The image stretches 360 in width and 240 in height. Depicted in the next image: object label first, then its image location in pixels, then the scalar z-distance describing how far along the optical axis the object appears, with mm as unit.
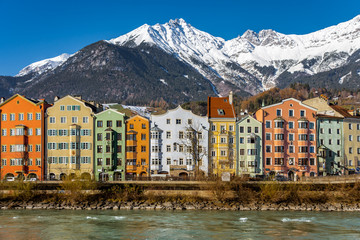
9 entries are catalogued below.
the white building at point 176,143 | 90750
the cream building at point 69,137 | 90875
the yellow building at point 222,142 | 91188
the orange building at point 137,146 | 90875
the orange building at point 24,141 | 91000
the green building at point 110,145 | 90438
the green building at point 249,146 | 91500
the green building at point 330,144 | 95188
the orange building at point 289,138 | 93125
